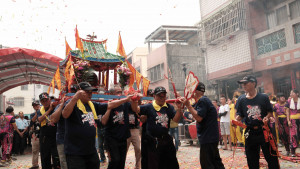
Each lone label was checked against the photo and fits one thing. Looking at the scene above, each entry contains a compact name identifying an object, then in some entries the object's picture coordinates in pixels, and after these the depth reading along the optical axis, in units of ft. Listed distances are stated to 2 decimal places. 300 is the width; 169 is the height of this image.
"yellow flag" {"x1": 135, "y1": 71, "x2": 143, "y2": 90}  34.82
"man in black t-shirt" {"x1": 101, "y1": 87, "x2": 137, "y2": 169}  15.93
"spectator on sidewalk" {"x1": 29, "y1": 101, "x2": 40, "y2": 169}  25.85
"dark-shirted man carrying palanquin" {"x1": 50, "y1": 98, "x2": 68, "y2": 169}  17.02
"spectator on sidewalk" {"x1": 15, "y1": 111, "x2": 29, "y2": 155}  43.32
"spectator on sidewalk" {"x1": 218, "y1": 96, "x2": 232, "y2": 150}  33.33
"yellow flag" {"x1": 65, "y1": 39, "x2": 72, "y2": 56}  38.88
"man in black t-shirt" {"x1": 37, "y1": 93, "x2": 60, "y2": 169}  19.06
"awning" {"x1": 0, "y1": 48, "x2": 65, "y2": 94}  36.41
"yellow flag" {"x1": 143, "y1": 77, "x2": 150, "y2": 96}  34.42
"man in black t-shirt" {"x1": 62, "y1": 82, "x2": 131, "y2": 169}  12.36
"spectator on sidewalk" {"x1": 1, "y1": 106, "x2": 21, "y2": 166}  31.71
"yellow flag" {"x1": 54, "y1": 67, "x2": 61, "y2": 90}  36.44
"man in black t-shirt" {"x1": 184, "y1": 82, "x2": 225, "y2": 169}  14.46
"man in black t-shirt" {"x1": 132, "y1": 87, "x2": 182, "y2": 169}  15.29
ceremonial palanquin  31.81
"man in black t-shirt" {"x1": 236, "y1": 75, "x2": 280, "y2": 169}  14.75
